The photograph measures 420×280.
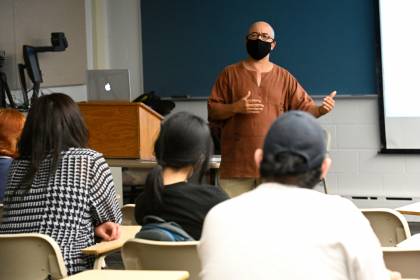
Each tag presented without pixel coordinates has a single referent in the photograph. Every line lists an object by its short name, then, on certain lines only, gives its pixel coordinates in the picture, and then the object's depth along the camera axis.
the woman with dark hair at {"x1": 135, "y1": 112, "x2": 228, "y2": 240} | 3.32
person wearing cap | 2.31
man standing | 6.05
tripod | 8.09
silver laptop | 7.45
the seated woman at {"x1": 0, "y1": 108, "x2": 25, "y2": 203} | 5.17
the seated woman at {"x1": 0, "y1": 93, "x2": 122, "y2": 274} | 4.08
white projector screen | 9.03
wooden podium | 7.16
